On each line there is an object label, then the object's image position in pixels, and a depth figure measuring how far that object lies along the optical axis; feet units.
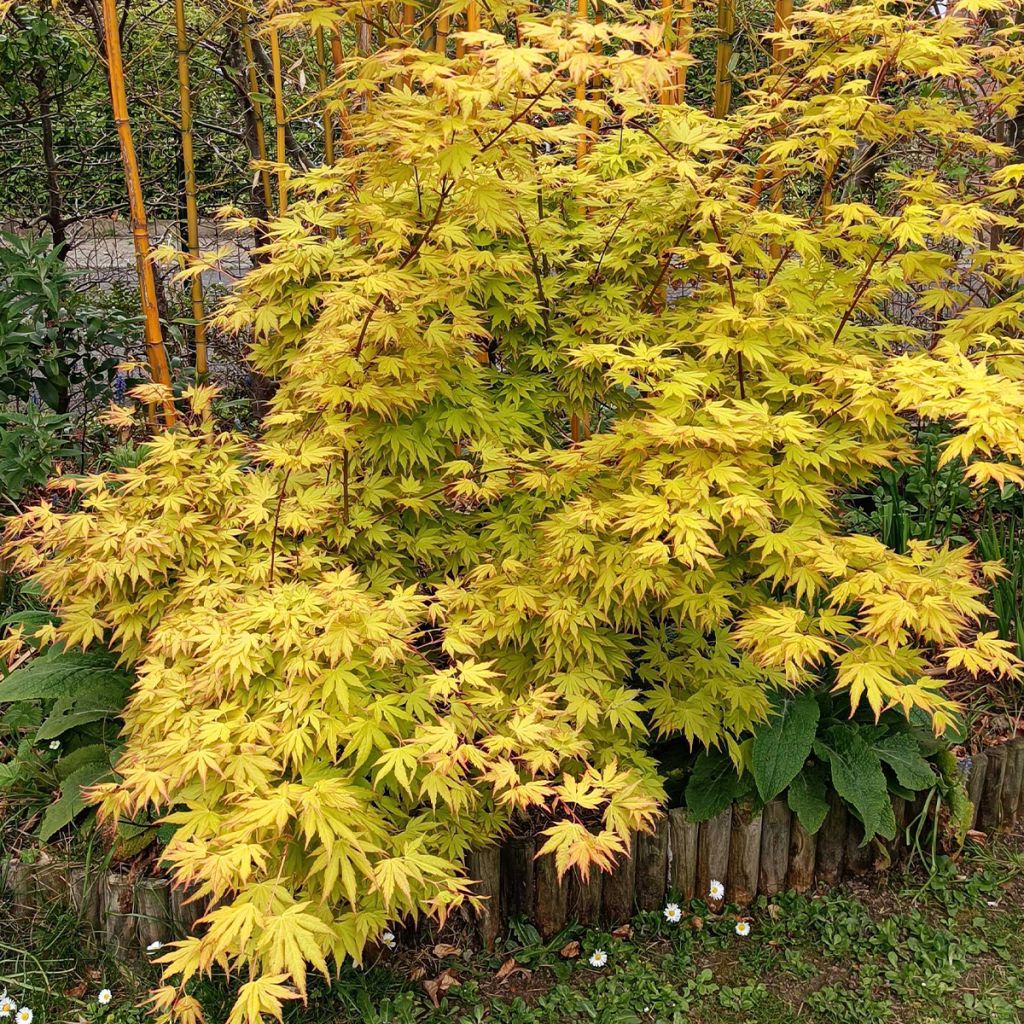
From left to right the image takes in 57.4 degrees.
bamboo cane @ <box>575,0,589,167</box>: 8.21
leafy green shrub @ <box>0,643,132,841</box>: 8.26
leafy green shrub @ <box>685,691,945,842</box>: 7.89
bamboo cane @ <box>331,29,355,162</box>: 7.83
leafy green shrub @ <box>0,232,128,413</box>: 11.28
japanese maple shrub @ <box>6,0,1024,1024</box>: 5.99
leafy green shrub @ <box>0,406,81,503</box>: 10.51
